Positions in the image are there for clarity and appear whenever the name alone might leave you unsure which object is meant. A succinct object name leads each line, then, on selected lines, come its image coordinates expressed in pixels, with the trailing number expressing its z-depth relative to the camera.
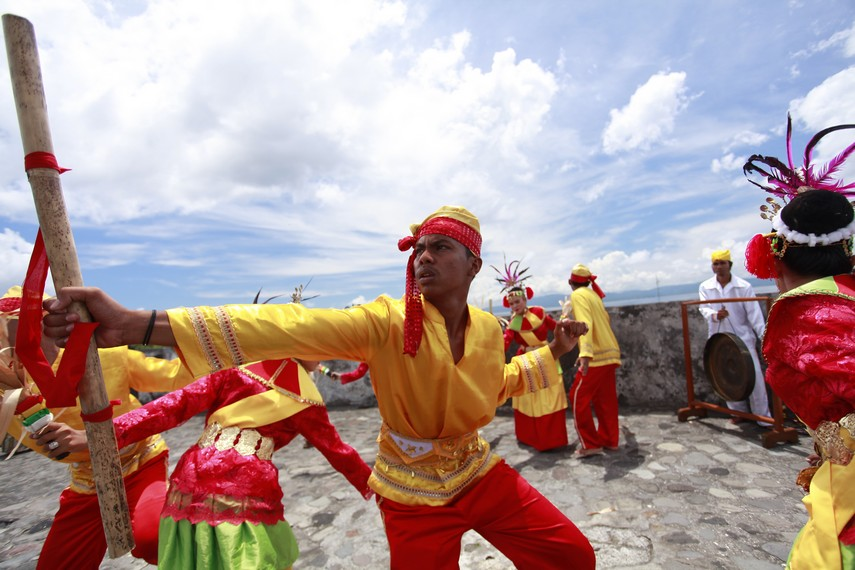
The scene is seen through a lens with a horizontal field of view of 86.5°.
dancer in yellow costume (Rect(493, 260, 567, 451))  5.70
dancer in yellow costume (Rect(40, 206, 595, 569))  2.05
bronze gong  5.33
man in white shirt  6.06
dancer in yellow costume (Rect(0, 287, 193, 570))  2.28
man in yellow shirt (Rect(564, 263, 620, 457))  5.43
